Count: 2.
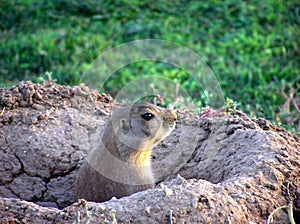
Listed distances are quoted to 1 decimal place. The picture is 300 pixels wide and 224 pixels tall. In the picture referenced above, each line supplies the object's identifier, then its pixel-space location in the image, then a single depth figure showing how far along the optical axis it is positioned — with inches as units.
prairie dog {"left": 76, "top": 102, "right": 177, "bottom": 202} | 365.1
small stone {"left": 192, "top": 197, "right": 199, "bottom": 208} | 293.4
